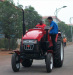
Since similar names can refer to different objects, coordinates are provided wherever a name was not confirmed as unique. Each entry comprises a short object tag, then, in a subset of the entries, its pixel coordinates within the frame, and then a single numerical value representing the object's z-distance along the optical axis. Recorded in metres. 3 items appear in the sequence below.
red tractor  10.06
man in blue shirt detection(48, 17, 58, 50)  10.79
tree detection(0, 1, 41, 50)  25.78
